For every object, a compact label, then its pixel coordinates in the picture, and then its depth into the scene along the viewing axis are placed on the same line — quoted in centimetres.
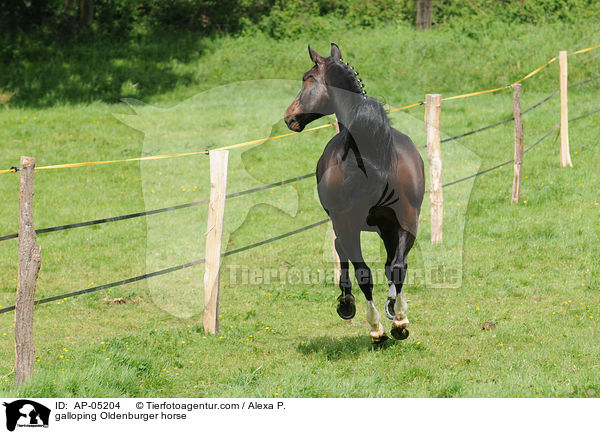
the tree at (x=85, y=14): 4681
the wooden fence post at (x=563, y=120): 2508
